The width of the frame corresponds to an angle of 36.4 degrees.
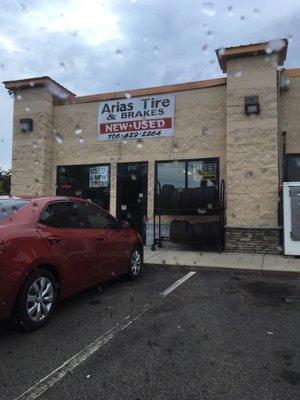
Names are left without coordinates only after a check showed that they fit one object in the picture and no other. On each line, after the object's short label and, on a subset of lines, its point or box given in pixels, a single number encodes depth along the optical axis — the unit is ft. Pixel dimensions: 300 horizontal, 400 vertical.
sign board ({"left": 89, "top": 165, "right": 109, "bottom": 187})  45.70
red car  15.62
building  37.60
